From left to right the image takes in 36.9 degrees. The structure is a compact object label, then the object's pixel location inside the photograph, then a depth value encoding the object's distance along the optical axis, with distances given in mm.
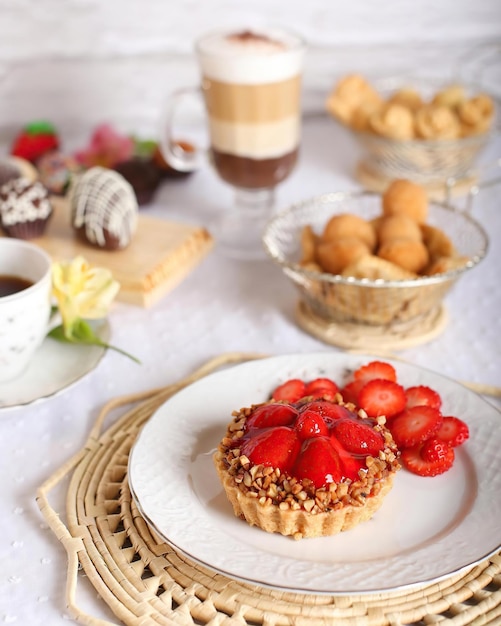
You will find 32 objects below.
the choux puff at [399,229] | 939
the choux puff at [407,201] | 994
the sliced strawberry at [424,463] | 667
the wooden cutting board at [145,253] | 1021
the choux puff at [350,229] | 952
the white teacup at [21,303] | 763
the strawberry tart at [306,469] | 584
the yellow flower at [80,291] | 840
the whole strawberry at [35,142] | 1415
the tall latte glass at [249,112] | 1079
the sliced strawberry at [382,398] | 714
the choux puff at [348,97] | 1367
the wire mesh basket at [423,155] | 1266
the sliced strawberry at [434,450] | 666
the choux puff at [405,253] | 915
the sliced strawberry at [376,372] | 757
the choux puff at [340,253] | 919
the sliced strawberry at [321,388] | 732
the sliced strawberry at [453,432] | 682
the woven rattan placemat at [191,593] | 555
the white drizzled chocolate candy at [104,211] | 1062
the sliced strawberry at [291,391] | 739
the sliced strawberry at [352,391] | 748
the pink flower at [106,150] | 1360
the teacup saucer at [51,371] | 786
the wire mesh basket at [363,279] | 870
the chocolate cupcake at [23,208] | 1071
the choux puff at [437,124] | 1289
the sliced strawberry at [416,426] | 682
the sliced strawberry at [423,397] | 721
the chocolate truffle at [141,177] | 1265
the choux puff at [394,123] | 1294
